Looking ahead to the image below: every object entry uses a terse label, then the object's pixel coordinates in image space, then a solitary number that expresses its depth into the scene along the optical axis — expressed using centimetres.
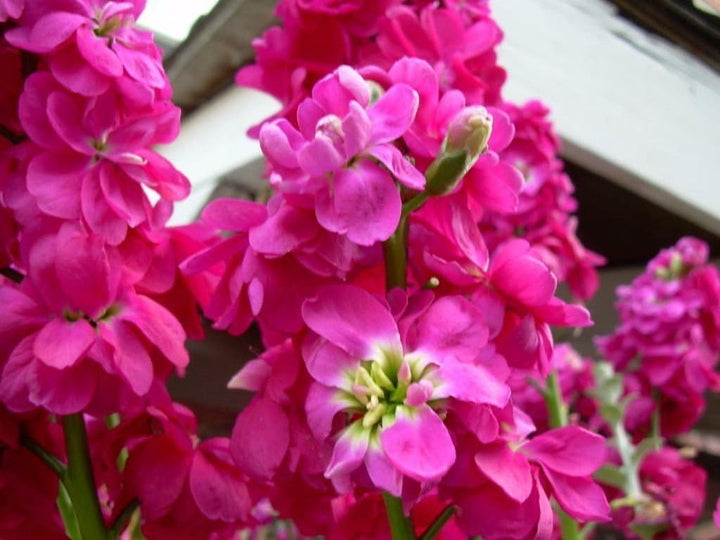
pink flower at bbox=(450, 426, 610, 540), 27
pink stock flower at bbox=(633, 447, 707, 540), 70
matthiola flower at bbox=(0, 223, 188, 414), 30
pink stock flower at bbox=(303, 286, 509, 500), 25
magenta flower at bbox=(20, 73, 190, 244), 33
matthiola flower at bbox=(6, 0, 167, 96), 33
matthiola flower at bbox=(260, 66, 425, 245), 26
